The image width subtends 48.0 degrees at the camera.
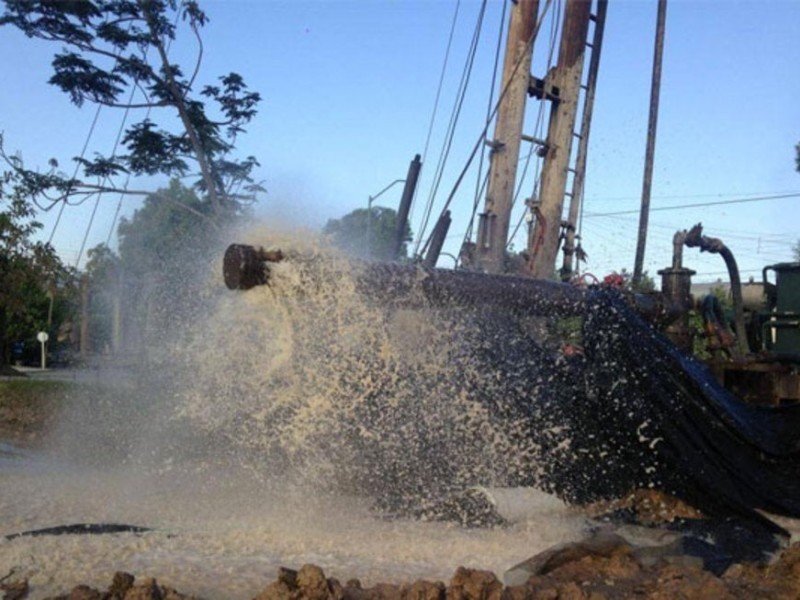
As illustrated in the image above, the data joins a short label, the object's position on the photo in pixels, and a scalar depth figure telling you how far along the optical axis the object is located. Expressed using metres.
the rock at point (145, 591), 3.36
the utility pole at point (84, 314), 16.67
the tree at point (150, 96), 15.31
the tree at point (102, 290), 19.16
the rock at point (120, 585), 3.45
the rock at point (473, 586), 3.47
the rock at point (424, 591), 3.42
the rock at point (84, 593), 3.42
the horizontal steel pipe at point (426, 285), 5.12
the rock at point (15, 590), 3.84
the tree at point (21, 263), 16.47
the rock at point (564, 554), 4.11
